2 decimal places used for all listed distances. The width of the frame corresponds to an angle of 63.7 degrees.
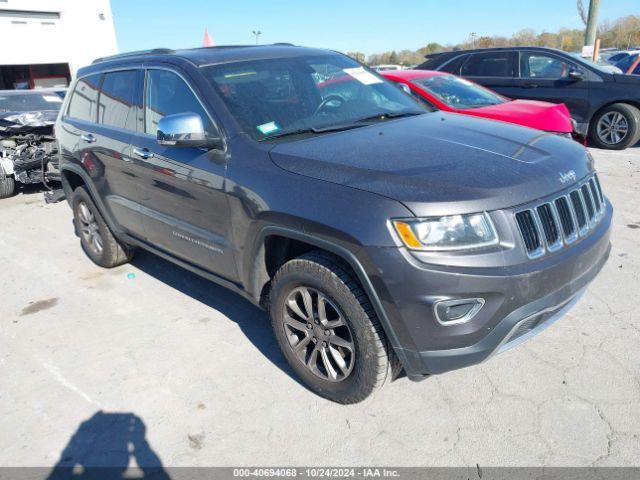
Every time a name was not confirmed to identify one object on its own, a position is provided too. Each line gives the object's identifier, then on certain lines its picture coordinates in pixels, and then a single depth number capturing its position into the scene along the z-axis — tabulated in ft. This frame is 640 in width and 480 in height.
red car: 20.26
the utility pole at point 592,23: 48.48
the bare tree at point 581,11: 89.08
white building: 69.51
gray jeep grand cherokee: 7.20
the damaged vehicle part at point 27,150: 25.67
